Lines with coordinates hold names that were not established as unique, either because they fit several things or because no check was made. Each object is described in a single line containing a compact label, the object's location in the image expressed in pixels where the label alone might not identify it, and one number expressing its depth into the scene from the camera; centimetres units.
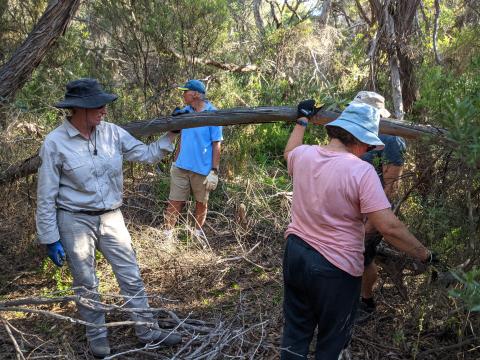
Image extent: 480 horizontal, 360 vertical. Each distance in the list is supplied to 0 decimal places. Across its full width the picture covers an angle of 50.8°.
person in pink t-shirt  254
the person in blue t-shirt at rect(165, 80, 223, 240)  536
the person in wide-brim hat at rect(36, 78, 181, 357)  340
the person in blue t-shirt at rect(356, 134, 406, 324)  356
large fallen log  367
